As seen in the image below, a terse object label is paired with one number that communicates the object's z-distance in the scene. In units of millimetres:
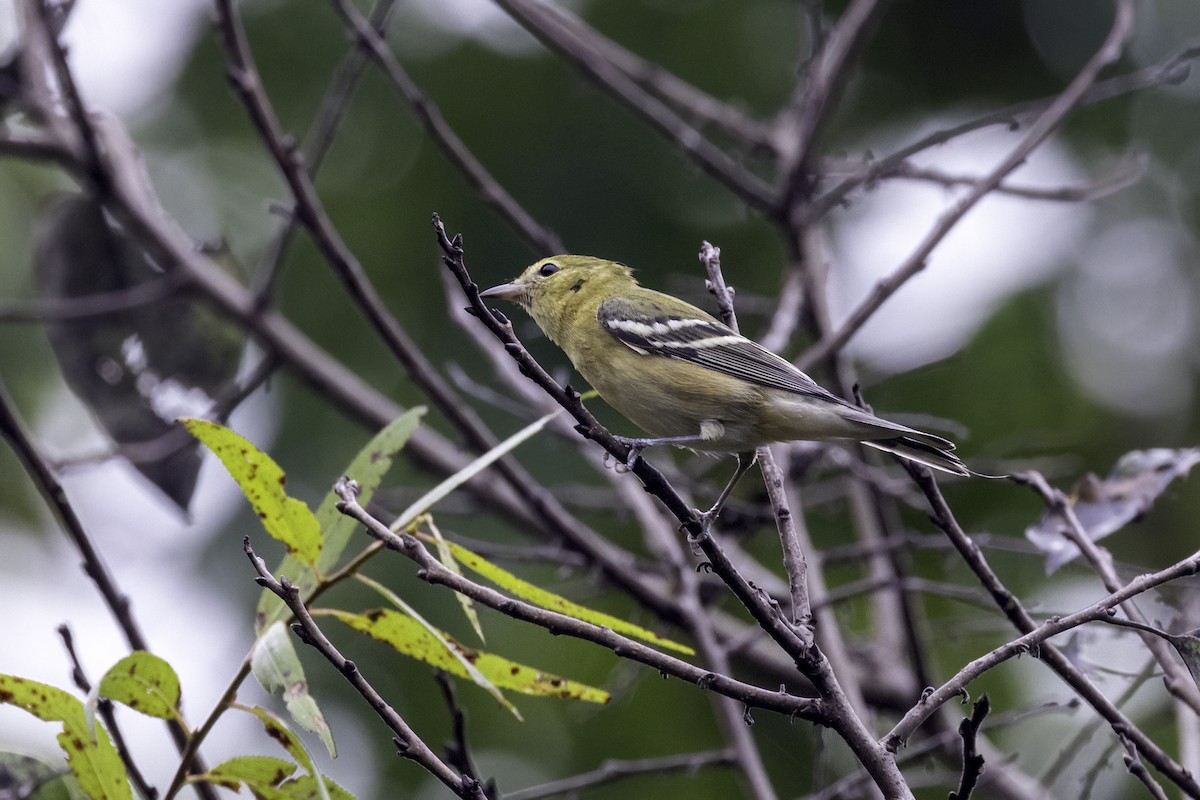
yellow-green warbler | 6930
